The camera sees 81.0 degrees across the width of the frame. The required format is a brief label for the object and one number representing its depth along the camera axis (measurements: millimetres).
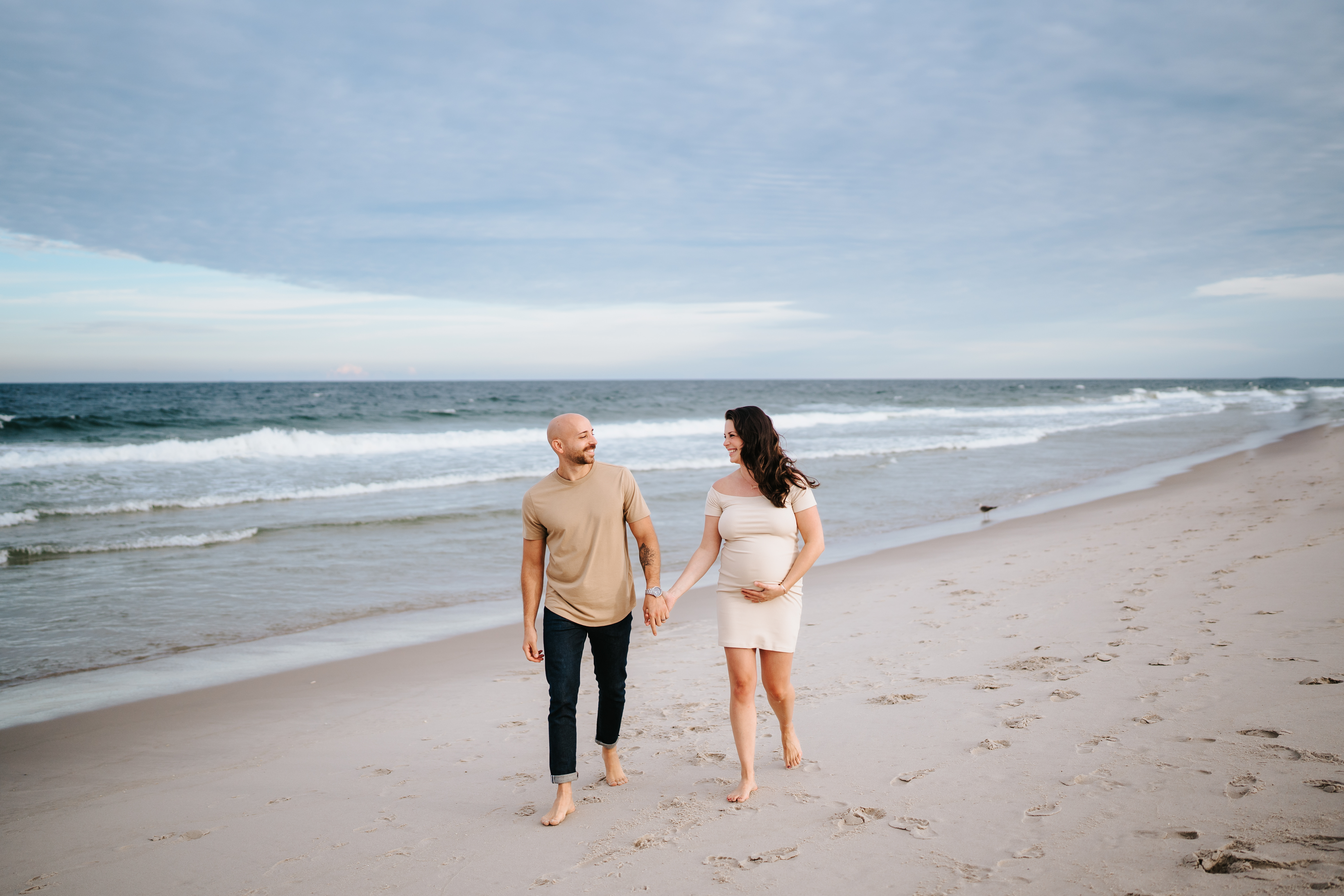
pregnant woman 3566
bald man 3576
